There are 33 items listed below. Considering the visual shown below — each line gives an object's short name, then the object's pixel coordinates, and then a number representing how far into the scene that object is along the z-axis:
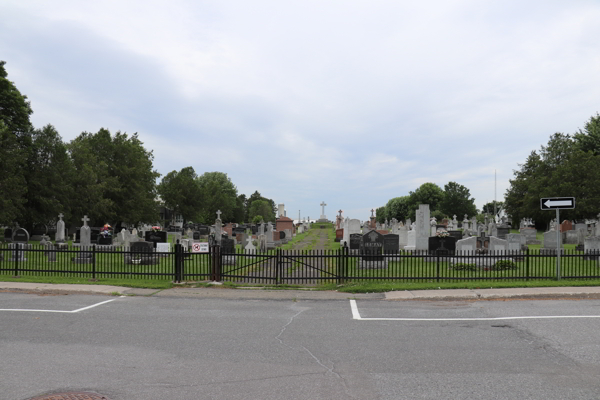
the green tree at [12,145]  31.86
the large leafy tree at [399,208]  116.38
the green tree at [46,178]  39.03
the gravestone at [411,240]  25.75
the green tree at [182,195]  72.72
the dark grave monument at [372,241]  19.38
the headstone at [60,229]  34.77
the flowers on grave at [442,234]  21.02
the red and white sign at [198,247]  13.99
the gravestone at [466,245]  18.64
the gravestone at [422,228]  23.42
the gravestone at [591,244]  18.88
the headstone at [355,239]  25.54
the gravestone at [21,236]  23.42
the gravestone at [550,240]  27.90
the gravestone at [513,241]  23.33
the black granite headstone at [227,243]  22.16
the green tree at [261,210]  118.17
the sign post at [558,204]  13.29
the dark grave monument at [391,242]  20.59
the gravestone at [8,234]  32.80
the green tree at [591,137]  54.94
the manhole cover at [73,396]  4.79
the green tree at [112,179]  45.75
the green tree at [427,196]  107.25
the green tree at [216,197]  79.31
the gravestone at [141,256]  19.12
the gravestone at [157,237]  25.41
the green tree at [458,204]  97.38
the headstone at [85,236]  25.83
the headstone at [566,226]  36.42
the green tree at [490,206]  134.23
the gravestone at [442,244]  19.88
